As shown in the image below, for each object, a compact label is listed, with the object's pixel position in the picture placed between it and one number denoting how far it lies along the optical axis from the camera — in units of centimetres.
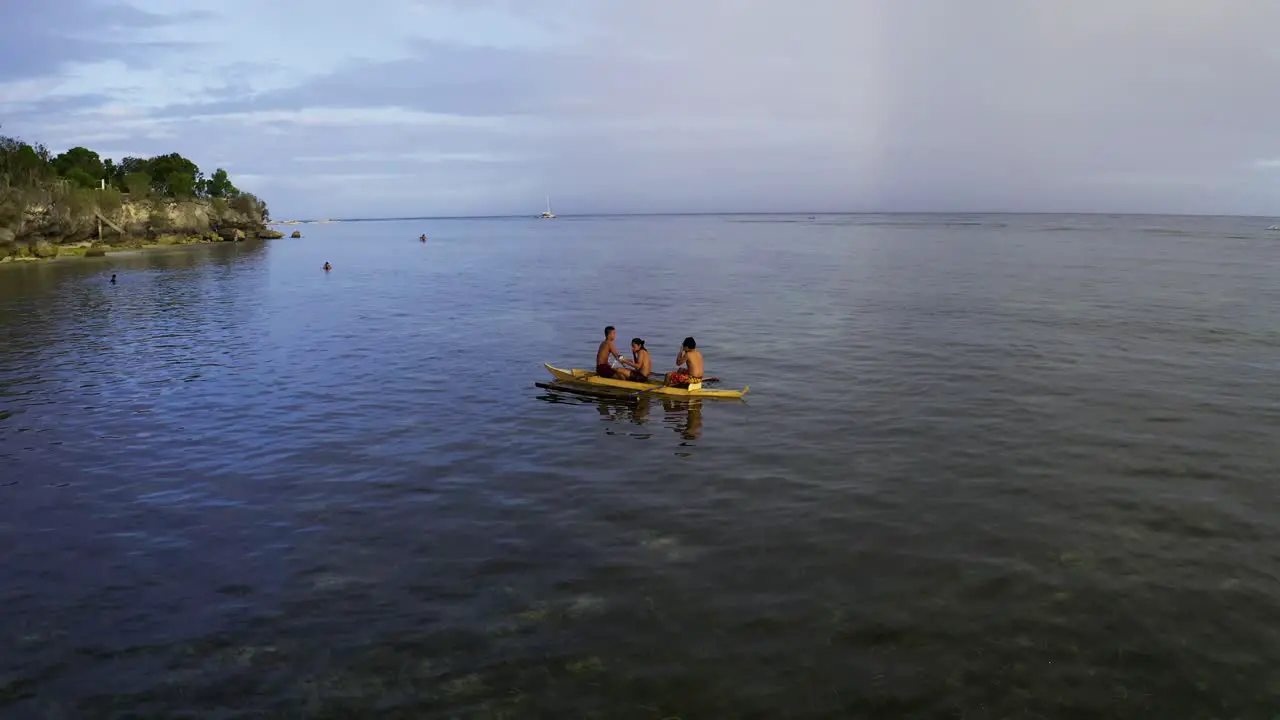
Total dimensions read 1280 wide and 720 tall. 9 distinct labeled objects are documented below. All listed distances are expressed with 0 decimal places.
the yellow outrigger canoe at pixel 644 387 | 2380
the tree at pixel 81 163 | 12069
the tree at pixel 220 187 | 16125
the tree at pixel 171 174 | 13912
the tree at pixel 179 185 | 13838
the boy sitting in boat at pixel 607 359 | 2497
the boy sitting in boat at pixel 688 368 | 2391
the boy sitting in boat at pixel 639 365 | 2469
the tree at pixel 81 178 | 11150
